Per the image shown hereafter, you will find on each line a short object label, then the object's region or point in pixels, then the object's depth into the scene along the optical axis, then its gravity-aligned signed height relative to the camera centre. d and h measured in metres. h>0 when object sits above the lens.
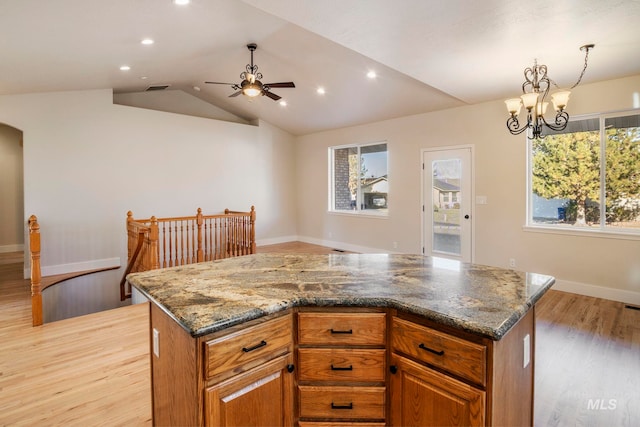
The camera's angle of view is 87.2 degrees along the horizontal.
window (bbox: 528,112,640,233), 4.20 +0.40
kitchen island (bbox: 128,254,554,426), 1.26 -0.59
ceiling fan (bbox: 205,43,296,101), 4.43 +1.64
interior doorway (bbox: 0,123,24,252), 7.30 +0.53
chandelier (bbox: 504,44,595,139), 3.32 +1.15
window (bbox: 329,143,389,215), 7.19 +0.64
